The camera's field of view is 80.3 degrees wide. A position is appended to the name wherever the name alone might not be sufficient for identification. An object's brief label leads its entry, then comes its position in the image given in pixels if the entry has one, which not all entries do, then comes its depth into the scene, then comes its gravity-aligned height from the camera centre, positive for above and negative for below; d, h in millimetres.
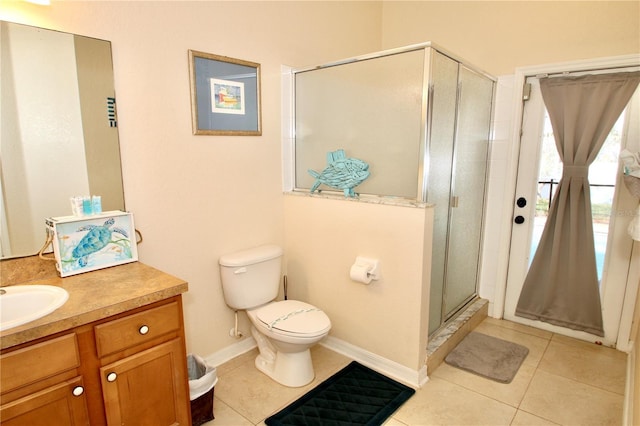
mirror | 1569 +132
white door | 2576 -385
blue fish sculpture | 2373 -88
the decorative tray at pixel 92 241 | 1623 -369
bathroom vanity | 1201 -697
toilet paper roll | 2309 -693
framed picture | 2159 +381
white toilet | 2162 -932
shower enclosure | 2152 +169
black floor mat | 1996 -1348
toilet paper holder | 2322 -650
